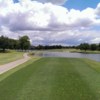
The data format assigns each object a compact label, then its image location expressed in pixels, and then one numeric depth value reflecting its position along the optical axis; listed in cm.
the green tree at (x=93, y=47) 7332
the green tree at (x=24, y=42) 5388
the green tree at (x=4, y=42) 4838
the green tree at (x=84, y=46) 7167
